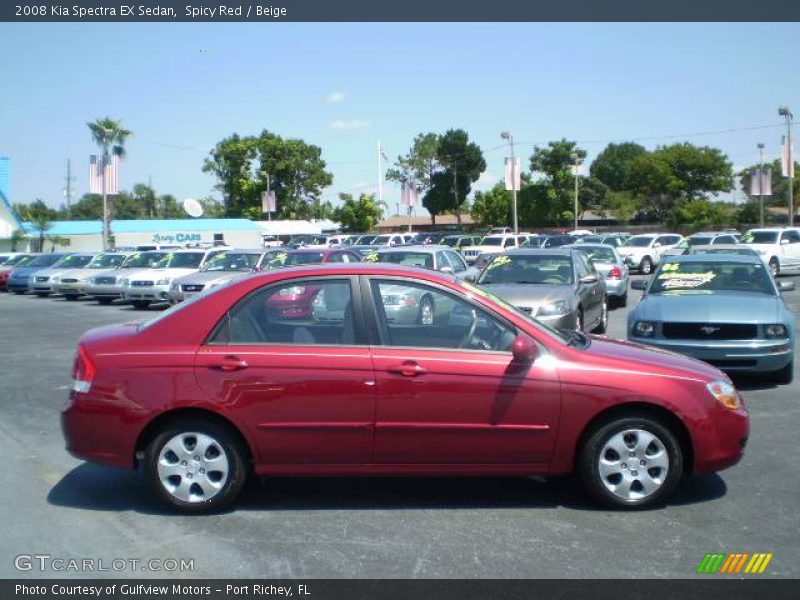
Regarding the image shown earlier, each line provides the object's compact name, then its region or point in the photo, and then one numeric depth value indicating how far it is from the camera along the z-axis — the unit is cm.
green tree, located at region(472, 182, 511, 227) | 7075
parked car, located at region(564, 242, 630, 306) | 1950
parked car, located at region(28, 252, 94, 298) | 2872
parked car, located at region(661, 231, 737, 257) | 3116
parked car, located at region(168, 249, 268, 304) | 2000
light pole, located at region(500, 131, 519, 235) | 4672
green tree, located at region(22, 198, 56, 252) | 5402
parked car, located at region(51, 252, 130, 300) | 2656
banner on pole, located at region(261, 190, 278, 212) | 6686
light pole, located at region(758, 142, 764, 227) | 4344
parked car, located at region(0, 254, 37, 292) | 3316
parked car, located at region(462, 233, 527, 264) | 3681
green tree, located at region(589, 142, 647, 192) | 9000
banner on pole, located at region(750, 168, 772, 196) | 4341
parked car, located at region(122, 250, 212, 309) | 2211
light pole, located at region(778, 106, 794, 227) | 3864
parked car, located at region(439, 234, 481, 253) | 4206
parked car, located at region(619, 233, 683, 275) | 3238
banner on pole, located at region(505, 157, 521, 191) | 4681
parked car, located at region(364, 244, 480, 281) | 1658
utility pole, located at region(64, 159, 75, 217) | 9412
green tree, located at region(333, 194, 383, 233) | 7105
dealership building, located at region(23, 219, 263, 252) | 5784
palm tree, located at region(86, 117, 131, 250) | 5781
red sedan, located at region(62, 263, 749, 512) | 536
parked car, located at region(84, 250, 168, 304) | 2392
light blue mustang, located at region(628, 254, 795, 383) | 895
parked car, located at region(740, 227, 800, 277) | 2833
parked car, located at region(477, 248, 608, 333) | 1180
